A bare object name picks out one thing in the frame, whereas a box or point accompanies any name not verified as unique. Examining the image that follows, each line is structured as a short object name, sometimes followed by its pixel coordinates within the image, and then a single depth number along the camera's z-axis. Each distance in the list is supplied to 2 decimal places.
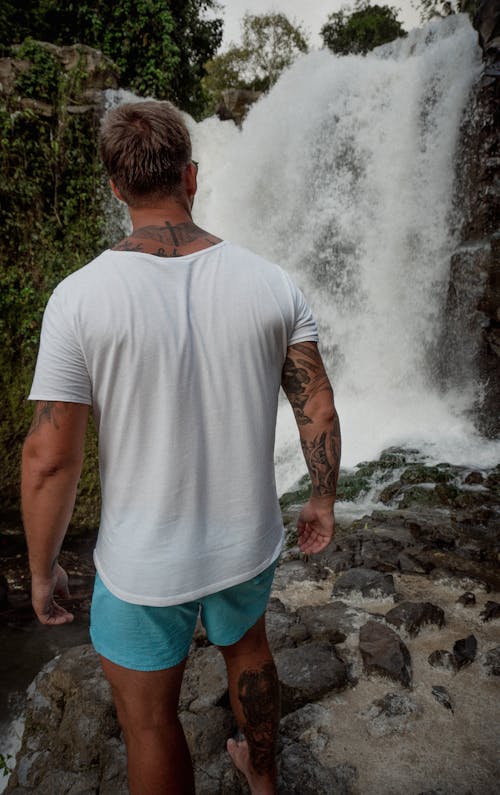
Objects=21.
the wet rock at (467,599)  3.04
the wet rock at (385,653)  2.35
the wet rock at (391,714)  2.10
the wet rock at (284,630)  2.73
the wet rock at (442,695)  2.20
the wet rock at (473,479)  5.76
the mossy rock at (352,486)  5.63
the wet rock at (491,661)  2.38
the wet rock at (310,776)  1.87
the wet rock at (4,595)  4.80
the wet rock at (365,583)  3.22
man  1.15
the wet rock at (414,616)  2.74
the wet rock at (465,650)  2.44
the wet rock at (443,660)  2.41
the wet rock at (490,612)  2.86
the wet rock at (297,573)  3.56
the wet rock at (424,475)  5.80
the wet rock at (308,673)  2.29
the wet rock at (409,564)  3.53
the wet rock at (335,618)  2.80
